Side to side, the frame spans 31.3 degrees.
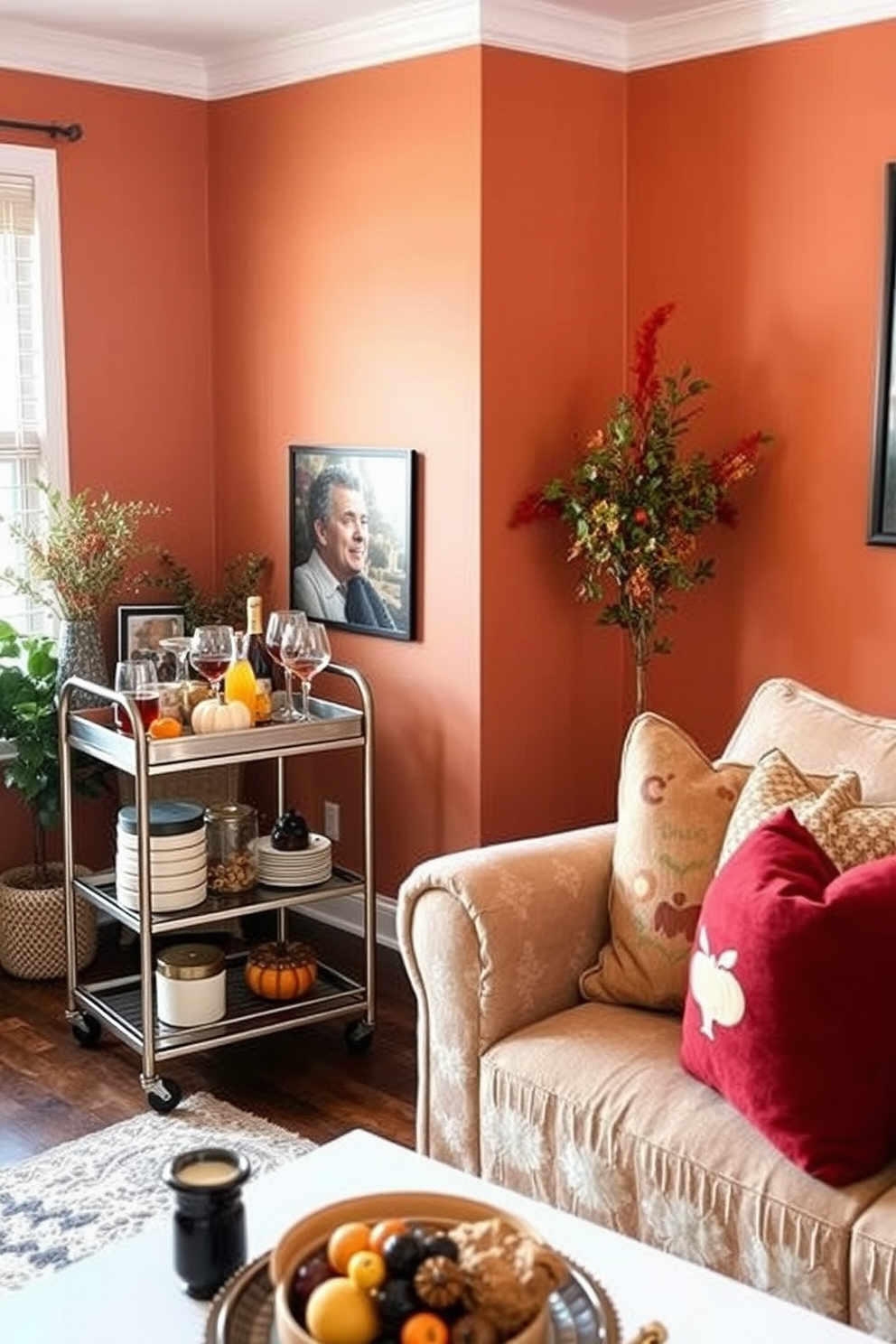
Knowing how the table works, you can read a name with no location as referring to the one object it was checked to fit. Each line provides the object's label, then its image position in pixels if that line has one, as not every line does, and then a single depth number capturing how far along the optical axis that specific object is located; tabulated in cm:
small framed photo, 439
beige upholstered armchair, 213
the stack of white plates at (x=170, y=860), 342
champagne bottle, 359
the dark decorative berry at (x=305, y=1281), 153
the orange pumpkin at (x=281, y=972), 363
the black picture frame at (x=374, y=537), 409
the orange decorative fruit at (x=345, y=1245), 155
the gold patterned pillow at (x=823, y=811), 243
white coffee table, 175
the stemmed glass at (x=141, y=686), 340
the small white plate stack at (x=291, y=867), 364
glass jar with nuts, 360
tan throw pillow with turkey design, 264
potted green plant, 396
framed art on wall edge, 352
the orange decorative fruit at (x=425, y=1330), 145
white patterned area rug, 284
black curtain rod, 414
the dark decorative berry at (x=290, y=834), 367
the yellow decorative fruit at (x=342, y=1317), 147
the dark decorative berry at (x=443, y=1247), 149
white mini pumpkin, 346
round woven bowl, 150
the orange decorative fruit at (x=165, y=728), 340
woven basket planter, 409
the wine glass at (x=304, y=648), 355
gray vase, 408
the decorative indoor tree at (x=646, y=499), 369
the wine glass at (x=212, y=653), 355
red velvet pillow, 214
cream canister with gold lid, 345
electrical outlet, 450
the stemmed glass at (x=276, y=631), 356
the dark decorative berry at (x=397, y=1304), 147
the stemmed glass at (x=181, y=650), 368
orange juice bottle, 355
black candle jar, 178
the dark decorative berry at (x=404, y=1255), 149
